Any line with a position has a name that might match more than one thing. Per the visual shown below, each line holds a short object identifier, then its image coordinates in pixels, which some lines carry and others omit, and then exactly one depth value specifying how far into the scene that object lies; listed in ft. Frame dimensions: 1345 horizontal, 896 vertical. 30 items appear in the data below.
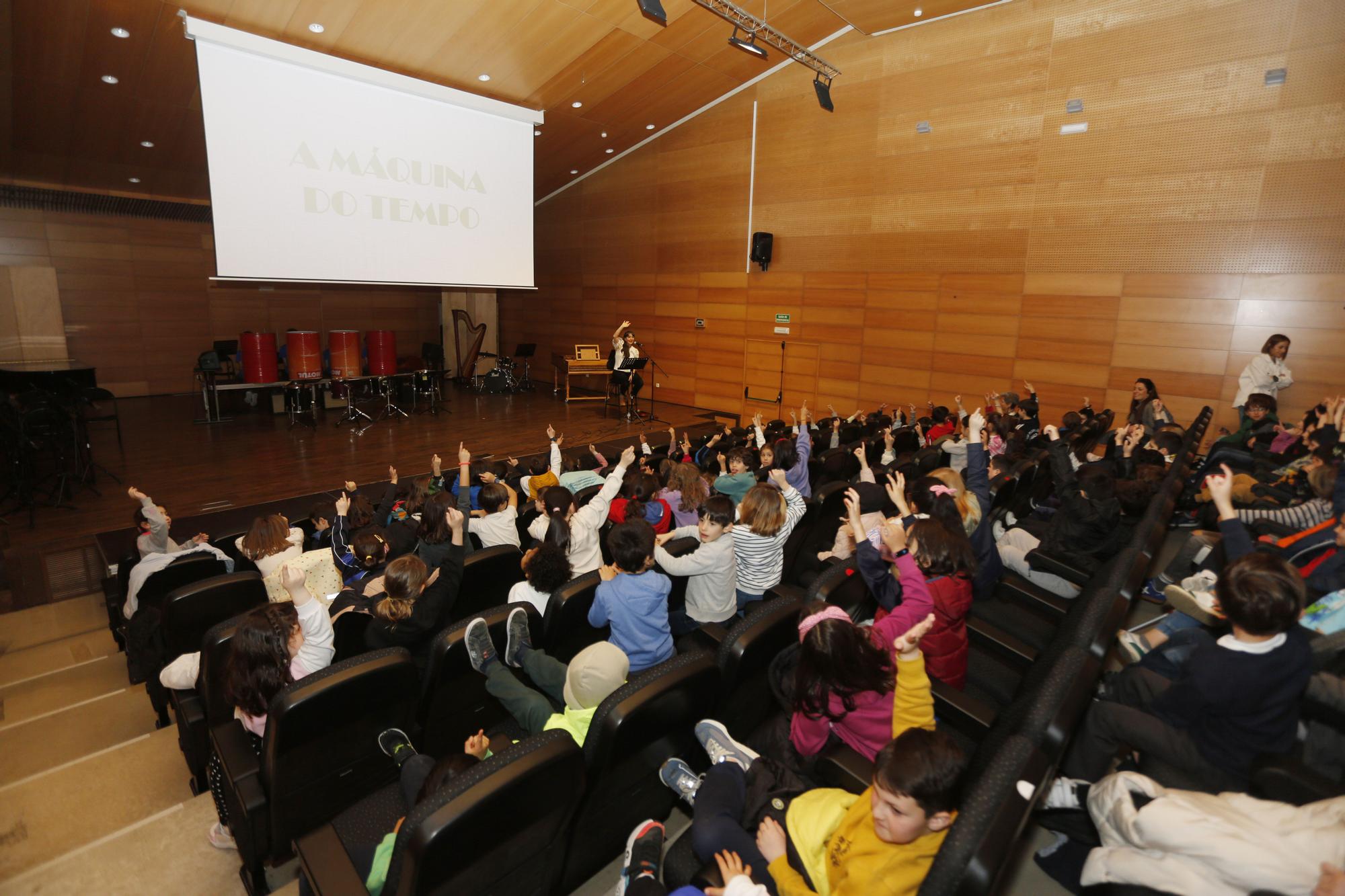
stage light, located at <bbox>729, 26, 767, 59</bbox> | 22.97
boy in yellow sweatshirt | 4.14
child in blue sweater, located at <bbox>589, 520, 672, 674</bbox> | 7.69
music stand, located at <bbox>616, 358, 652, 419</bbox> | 33.99
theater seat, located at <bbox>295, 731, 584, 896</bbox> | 4.04
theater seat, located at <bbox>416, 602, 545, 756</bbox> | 6.98
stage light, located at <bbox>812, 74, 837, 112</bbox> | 27.09
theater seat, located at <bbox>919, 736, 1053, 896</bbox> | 3.36
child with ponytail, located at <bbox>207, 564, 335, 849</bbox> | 6.71
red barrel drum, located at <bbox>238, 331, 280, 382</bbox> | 31.19
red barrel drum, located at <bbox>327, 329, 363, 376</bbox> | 33.01
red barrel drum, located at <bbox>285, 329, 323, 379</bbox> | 31.22
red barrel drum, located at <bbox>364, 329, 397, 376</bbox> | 35.86
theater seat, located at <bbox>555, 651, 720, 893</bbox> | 5.18
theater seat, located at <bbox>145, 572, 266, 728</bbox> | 8.86
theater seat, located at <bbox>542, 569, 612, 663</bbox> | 7.95
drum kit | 43.39
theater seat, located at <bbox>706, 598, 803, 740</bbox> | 6.51
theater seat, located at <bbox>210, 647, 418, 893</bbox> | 5.69
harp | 46.34
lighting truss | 22.52
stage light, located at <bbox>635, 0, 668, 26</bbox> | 18.48
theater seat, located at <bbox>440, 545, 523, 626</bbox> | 9.47
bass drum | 43.39
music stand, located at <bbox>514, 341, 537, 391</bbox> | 45.06
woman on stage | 34.71
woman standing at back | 21.12
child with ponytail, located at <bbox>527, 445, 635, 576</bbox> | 9.98
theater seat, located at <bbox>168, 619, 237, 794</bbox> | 7.44
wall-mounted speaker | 34.17
